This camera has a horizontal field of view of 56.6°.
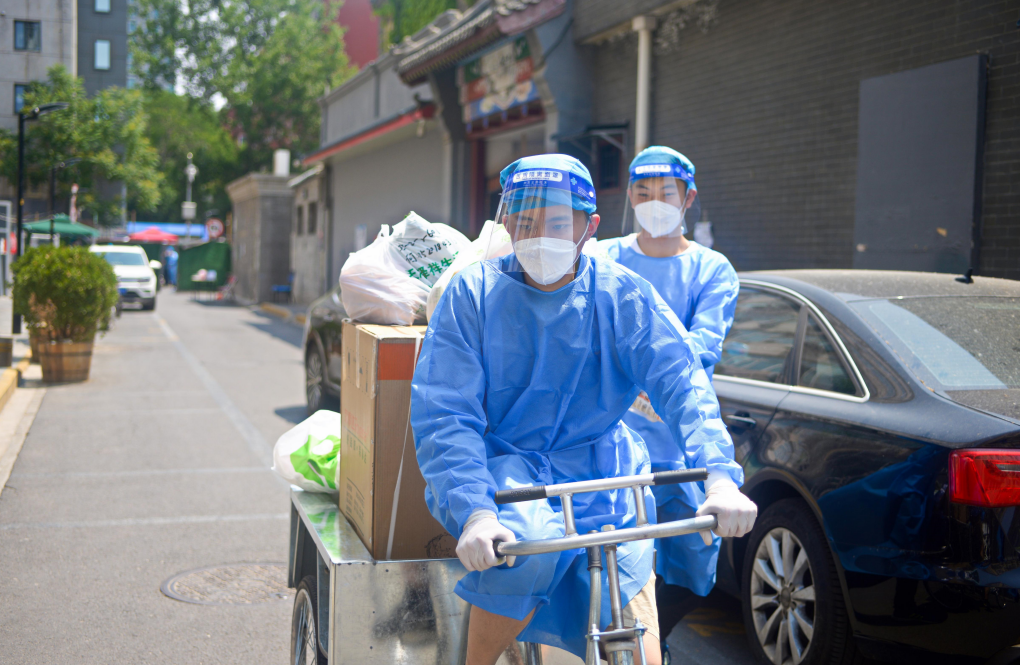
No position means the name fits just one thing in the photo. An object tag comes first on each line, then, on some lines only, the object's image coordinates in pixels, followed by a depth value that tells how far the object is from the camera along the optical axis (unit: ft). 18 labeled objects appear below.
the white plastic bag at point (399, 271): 11.19
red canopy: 179.93
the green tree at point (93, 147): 81.71
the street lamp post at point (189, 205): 171.12
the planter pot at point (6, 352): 39.34
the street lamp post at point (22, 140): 55.69
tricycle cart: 8.47
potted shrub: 37.93
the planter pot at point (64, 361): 39.58
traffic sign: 136.67
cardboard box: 9.40
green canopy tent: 106.65
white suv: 91.91
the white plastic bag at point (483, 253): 10.11
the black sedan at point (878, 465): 9.62
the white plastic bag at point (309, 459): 11.39
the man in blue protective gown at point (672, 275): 11.17
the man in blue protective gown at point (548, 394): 7.30
